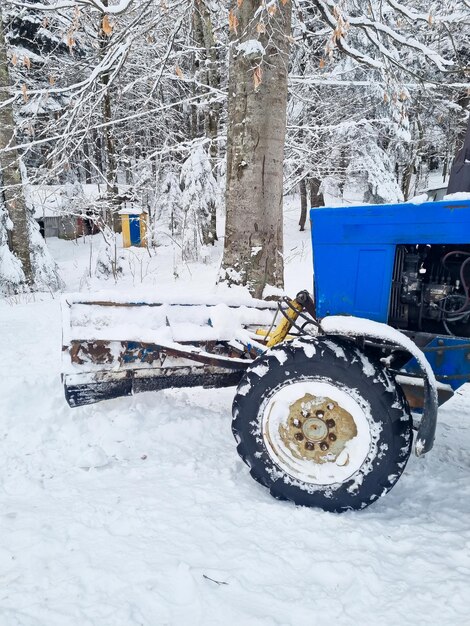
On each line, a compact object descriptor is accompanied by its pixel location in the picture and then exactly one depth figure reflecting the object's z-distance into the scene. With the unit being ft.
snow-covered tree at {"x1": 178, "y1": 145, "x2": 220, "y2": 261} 40.34
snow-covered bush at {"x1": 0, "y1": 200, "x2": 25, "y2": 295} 34.99
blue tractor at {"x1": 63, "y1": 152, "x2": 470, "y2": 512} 7.53
